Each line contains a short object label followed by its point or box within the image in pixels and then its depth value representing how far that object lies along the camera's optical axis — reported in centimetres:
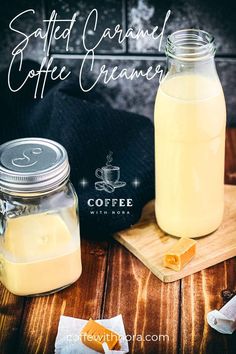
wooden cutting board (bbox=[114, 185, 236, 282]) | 92
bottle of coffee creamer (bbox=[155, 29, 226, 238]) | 89
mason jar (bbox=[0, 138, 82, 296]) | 86
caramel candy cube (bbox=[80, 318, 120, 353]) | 82
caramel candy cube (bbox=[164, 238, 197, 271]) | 91
